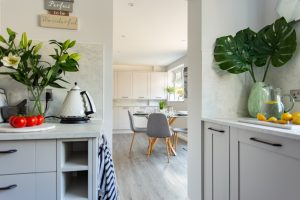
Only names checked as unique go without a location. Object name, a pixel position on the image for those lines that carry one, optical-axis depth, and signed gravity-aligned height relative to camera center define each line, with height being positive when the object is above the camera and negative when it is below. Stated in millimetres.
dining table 4017 -282
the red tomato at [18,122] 1109 -116
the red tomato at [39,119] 1222 -113
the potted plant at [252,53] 1657 +412
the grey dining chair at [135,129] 3975 -546
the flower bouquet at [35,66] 1291 +234
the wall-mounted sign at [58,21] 1565 +619
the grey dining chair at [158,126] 3482 -432
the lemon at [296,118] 1298 -103
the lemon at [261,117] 1477 -113
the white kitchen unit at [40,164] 984 -312
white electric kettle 1374 -48
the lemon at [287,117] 1291 -95
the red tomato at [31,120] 1148 -112
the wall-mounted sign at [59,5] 1571 +742
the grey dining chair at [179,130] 3798 -546
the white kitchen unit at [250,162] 1014 -372
